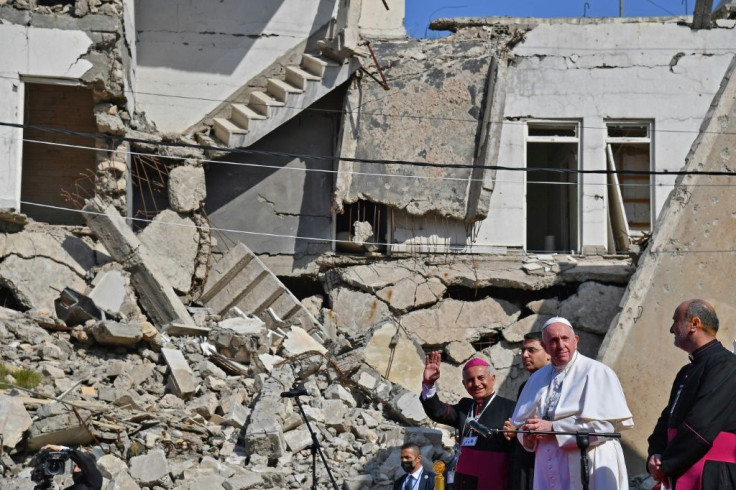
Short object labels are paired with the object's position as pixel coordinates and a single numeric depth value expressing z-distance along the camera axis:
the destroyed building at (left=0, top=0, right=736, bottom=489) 13.71
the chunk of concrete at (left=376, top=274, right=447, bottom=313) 15.95
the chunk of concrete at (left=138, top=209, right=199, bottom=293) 15.77
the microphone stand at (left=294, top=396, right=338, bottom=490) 9.38
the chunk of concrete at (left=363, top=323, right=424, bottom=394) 14.39
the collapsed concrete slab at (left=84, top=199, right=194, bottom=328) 14.77
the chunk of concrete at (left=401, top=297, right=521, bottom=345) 15.81
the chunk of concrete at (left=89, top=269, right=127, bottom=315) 14.38
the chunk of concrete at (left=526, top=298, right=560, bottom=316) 15.95
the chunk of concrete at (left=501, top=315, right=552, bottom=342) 15.80
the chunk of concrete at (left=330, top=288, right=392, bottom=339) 15.83
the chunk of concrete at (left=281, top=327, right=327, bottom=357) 14.31
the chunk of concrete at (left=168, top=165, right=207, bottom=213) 16.09
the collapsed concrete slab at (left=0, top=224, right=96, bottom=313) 14.76
